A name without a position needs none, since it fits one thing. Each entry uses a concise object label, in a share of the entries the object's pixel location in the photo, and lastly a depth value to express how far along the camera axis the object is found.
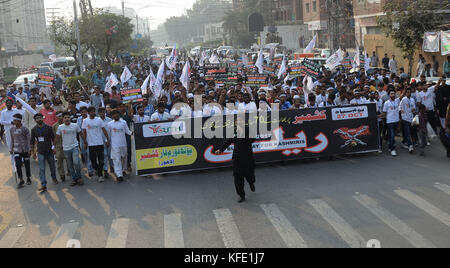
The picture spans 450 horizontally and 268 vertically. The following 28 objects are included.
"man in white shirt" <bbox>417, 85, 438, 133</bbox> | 13.30
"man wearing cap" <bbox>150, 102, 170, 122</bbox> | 11.62
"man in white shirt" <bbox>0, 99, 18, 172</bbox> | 13.31
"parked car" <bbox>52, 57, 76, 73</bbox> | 46.22
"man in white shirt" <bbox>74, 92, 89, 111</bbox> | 13.59
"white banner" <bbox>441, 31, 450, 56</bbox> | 21.69
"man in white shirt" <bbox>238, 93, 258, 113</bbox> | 12.53
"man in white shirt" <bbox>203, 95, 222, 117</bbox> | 12.20
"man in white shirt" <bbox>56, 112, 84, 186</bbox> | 10.81
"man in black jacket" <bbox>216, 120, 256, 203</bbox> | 9.04
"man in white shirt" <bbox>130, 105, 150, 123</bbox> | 11.80
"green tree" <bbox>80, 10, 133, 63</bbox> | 37.94
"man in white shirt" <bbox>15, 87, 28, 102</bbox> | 18.98
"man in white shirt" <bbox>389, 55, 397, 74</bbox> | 24.64
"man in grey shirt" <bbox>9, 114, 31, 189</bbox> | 10.88
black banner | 11.16
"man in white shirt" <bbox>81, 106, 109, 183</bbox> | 10.98
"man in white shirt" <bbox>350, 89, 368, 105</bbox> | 12.85
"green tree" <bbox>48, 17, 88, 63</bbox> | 36.34
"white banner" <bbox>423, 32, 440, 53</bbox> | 22.82
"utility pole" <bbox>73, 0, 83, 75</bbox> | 30.12
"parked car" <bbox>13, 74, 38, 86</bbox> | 32.76
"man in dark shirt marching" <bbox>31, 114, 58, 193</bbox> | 10.59
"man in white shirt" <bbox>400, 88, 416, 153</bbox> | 12.34
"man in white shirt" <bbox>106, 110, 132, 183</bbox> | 10.95
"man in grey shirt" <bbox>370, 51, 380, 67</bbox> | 27.97
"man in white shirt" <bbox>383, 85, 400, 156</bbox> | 12.18
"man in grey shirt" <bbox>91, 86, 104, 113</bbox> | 15.86
